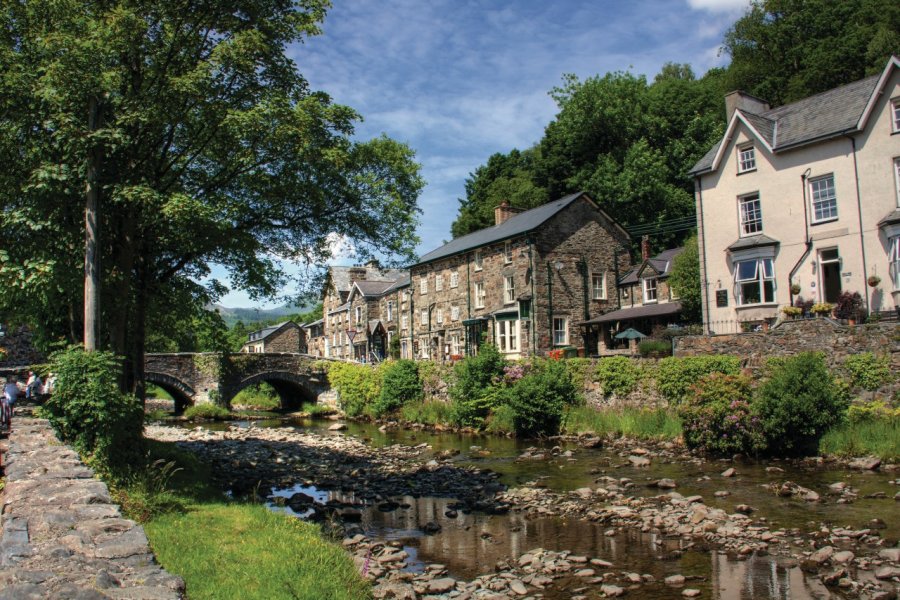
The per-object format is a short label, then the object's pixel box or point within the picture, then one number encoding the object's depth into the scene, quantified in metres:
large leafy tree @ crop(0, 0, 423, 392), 12.23
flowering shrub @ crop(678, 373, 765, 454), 20.25
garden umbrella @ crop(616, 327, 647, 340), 37.62
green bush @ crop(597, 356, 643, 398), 27.33
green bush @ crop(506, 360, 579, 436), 27.88
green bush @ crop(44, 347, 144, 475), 11.51
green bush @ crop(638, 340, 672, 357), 29.62
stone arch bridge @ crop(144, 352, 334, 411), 46.06
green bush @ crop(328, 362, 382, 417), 42.06
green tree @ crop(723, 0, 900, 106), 44.72
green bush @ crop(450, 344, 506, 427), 31.30
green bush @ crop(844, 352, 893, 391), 20.80
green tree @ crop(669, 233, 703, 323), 36.25
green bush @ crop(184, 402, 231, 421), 44.12
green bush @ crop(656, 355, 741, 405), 24.06
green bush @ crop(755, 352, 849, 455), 19.59
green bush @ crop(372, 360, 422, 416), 38.34
